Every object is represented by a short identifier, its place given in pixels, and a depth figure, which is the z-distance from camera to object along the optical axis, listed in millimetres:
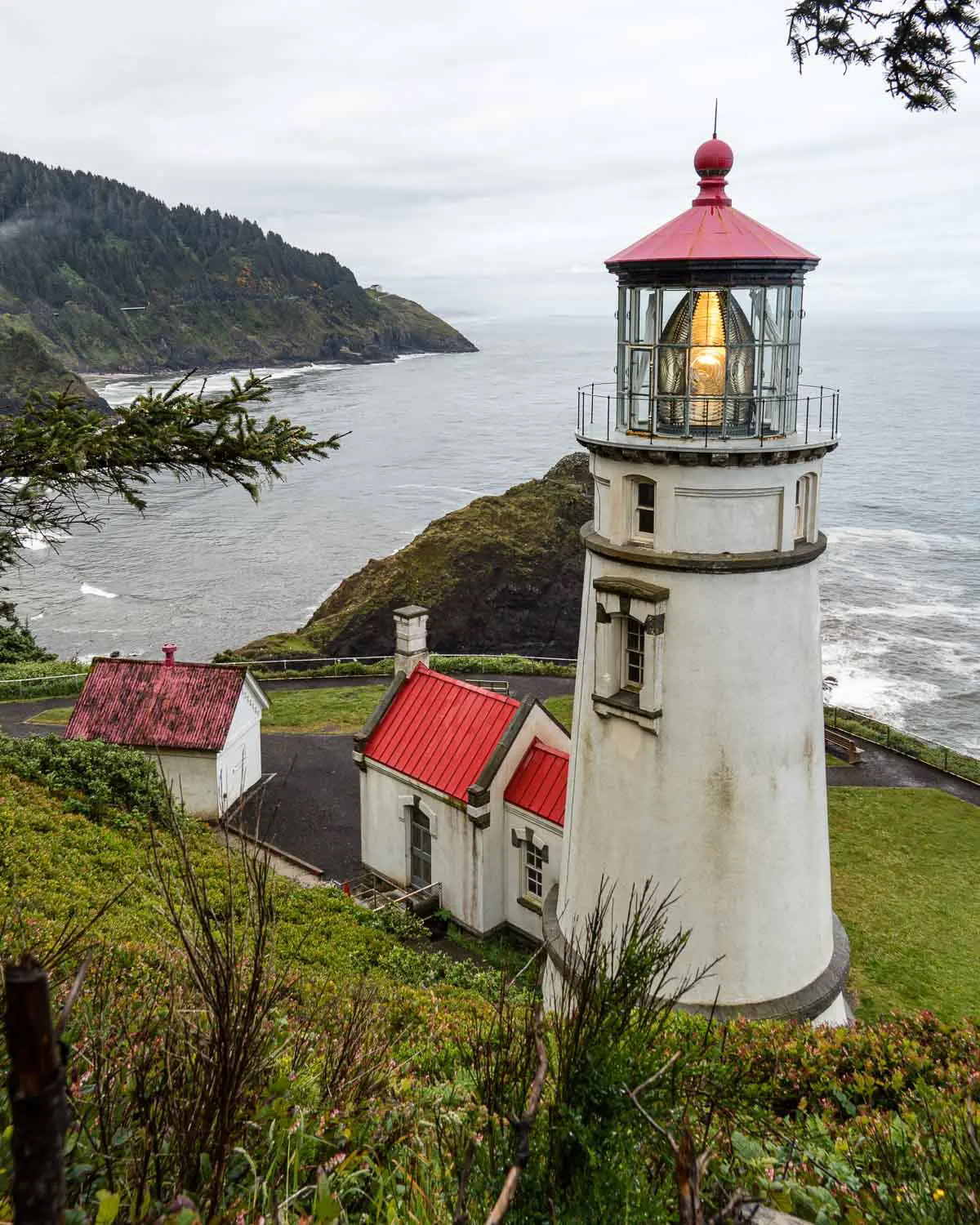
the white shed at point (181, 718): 19234
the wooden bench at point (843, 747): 22266
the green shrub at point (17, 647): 32062
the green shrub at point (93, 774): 15984
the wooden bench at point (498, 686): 25984
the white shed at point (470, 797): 15102
